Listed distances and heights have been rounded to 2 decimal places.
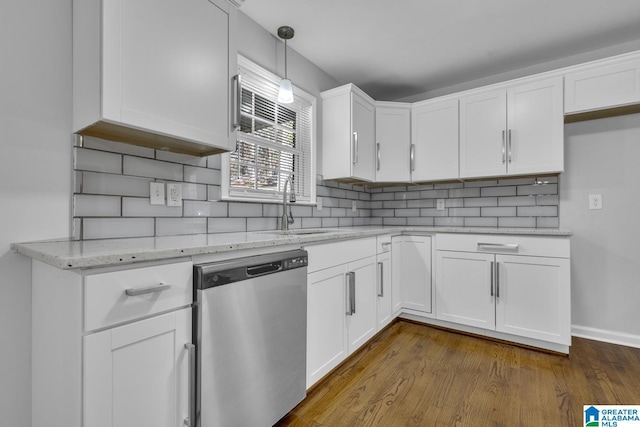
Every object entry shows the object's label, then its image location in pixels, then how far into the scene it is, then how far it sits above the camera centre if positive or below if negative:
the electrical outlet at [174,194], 1.64 +0.11
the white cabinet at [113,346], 0.86 -0.41
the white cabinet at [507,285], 2.27 -0.56
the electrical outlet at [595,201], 2.56 +0.12
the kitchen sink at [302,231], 2.10 -0.12
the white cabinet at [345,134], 2.75 +0.74
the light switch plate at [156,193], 1.56 +0.11
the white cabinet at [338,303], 1.71 -0.56
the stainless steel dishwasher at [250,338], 1.12 -0.52
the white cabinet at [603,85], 2.24 +0.98
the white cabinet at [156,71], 1.13 +0.60
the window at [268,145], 2.14 +0.56
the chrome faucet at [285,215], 2.23 +0.00
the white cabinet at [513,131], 2.47 +0.72
